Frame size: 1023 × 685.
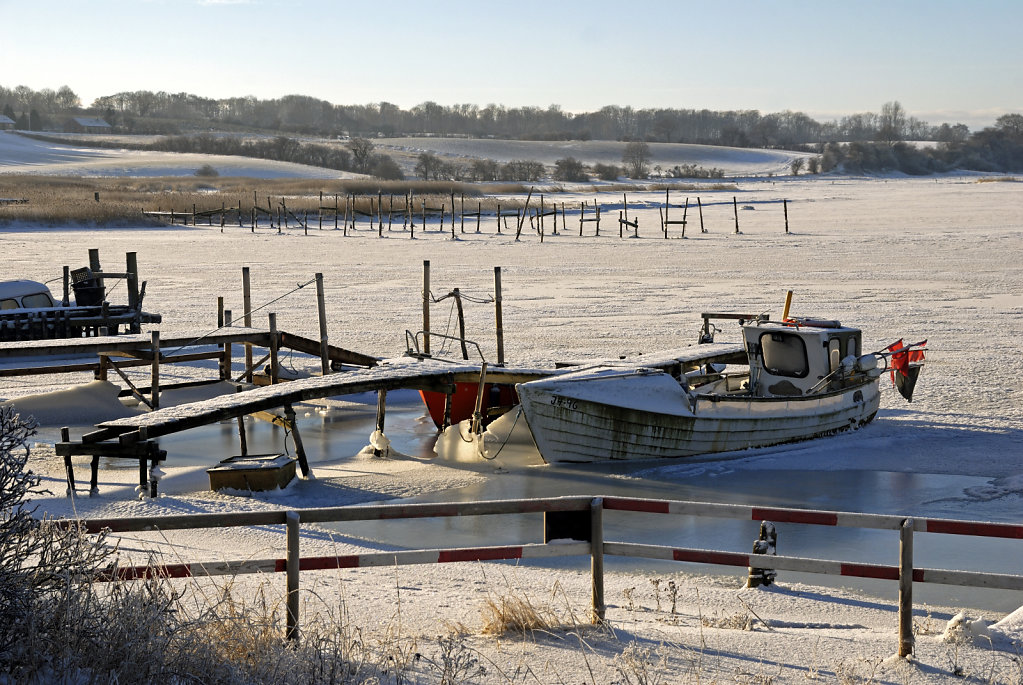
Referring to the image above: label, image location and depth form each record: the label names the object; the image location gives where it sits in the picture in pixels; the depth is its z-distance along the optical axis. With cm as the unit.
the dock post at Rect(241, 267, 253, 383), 2142
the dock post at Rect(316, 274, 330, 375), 1788
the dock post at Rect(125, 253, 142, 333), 2131
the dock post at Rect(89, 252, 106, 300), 2314
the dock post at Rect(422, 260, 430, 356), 1975
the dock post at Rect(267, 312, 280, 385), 1811
